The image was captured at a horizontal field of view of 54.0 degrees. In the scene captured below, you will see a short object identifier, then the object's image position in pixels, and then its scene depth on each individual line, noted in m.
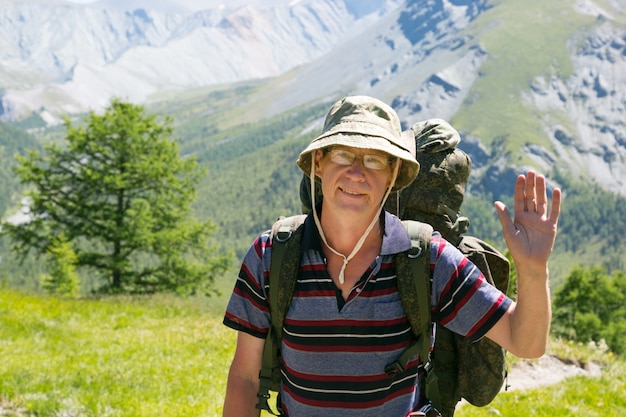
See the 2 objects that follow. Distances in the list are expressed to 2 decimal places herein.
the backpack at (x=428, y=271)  3.25
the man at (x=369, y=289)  3.12
